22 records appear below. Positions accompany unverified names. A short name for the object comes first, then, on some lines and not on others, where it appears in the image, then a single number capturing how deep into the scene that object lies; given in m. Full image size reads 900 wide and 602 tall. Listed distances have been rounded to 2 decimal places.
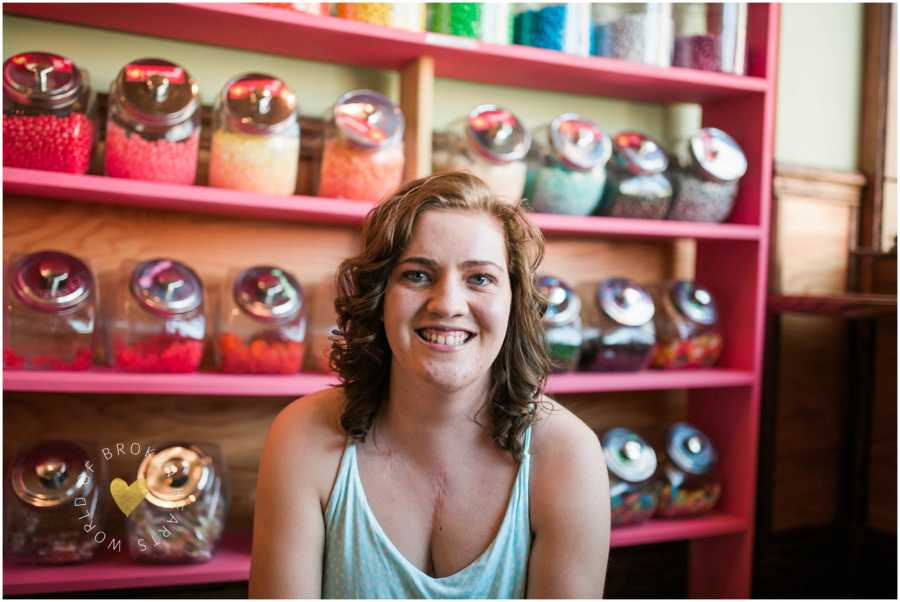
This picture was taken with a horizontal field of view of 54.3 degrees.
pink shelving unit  1.75
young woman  1.14
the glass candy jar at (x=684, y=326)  2.25
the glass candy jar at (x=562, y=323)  2.06
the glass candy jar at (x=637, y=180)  2.13
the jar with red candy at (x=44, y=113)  1.66
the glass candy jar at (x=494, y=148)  1.98
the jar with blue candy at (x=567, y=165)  2.05
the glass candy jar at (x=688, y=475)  2.22
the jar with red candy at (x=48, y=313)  1.70
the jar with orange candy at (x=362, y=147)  1.88
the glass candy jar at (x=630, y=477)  2.10
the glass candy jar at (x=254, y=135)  1.81
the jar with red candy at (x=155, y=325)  1.78
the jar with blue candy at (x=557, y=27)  2.08
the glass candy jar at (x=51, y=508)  1.67
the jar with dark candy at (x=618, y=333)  2.14
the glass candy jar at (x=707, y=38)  2.22
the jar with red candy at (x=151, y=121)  1.74
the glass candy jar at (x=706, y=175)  2.20
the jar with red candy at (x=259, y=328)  1.85
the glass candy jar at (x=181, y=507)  1.72
